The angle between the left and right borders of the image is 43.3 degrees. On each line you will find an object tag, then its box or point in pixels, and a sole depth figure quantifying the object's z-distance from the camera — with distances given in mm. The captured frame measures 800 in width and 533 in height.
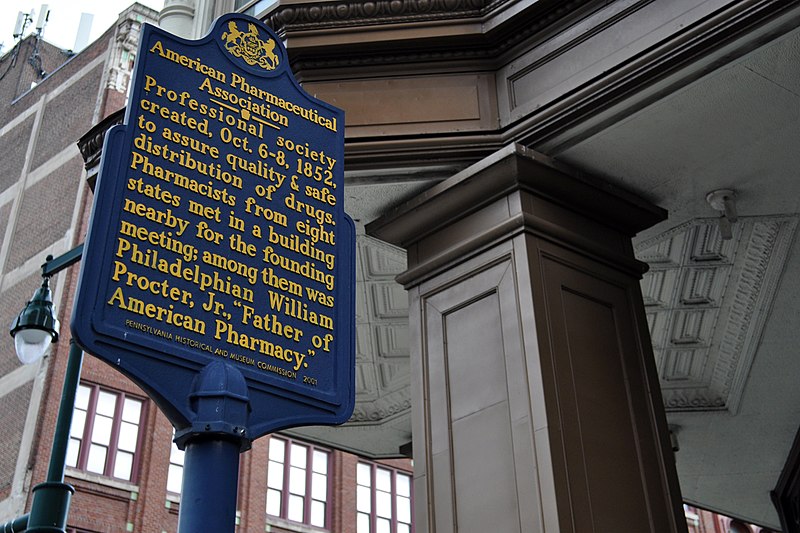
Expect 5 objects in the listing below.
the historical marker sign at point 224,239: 4762
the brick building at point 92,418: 28234
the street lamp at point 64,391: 8727
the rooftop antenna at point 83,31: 42438
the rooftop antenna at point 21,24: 43806
